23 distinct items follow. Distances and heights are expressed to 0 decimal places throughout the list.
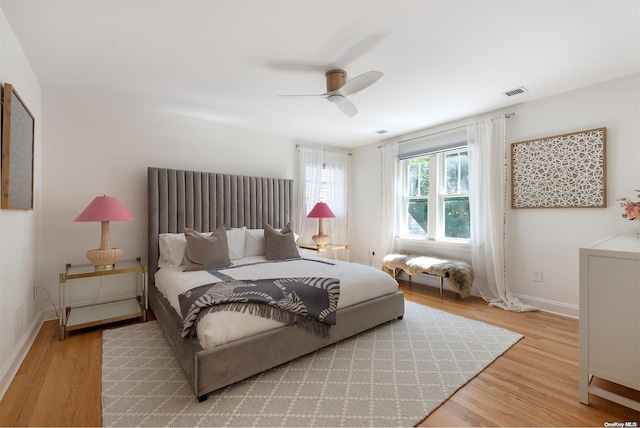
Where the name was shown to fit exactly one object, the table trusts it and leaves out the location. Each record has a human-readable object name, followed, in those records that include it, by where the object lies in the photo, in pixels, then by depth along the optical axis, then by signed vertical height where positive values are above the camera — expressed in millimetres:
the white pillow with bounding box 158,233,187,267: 3217 -371
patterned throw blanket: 1944 -624
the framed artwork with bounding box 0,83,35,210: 1901 +485
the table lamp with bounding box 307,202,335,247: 4582 +13
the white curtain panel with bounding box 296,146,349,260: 4984 +480
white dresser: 1613 -611
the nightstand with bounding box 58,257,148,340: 2625 -989
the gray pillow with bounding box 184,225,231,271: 2969 -380
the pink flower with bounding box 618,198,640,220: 2391 +37
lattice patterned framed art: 2932 +485
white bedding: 1851 -620
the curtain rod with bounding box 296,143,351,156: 4984 +1265
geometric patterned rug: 1618 -1128
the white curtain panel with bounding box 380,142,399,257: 4891 +343
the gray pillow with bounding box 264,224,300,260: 3545 -368
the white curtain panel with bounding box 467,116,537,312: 3570 +103
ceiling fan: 2281 +1070
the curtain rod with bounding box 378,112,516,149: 3530 +1250
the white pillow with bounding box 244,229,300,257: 3738 -372
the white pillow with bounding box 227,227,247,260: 3539 -336
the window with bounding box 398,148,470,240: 4180 +312
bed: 1830 -585
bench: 3600 -719
